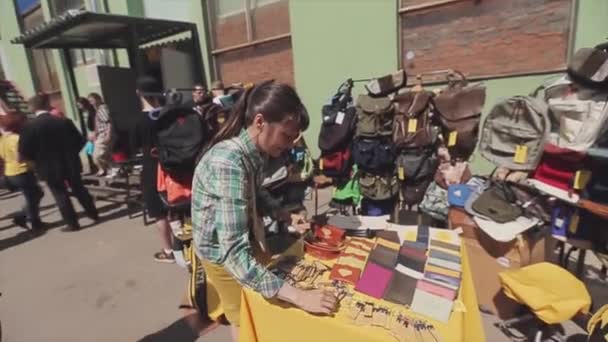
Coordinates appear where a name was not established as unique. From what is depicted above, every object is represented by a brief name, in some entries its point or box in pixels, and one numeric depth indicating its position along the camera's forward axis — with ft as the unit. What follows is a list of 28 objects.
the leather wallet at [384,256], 4.33
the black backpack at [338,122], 10.82
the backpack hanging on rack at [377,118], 10.28
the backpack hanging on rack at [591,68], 6.45
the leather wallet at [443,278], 3.96
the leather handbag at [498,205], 7.29
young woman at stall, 3.77
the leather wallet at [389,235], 4.97
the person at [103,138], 19.08
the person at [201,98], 13.00
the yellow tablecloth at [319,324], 3.40
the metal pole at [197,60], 22.11
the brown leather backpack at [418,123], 9.72
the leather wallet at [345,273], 4.16
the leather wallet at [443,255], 4.37
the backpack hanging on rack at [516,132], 7.27
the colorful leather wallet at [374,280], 3.95
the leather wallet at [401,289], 3.81
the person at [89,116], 23.30
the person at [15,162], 13.92
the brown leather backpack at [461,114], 9.10
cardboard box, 7.28
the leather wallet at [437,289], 3.81
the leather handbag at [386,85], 10.64
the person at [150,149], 10.00
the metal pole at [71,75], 23.07
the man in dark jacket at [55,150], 13.20
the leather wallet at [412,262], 4.26
